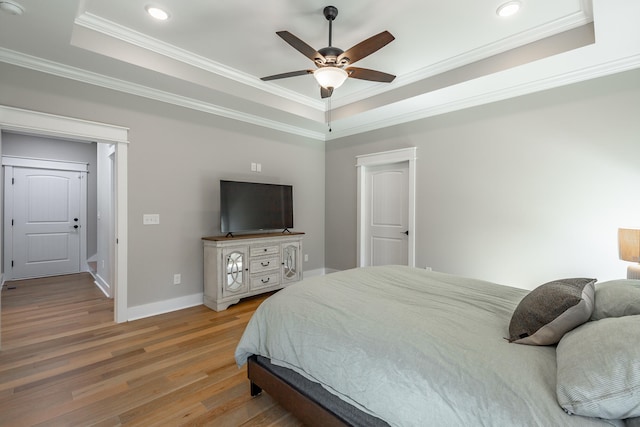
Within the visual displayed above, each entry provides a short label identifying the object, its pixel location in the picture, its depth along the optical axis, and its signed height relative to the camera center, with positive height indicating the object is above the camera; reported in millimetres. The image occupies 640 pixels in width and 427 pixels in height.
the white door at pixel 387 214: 4402 -62
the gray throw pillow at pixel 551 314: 1189 -443
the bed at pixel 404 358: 961 -605
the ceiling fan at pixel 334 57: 2186 +1245
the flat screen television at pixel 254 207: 3840 +47
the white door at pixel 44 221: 5074 -197
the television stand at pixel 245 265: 3574 -734
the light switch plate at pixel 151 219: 3371 -104
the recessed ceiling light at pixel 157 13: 2385 +1649
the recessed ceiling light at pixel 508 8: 2313 +1639
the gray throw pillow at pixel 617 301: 1171 -382
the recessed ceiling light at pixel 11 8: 1984 +1406
